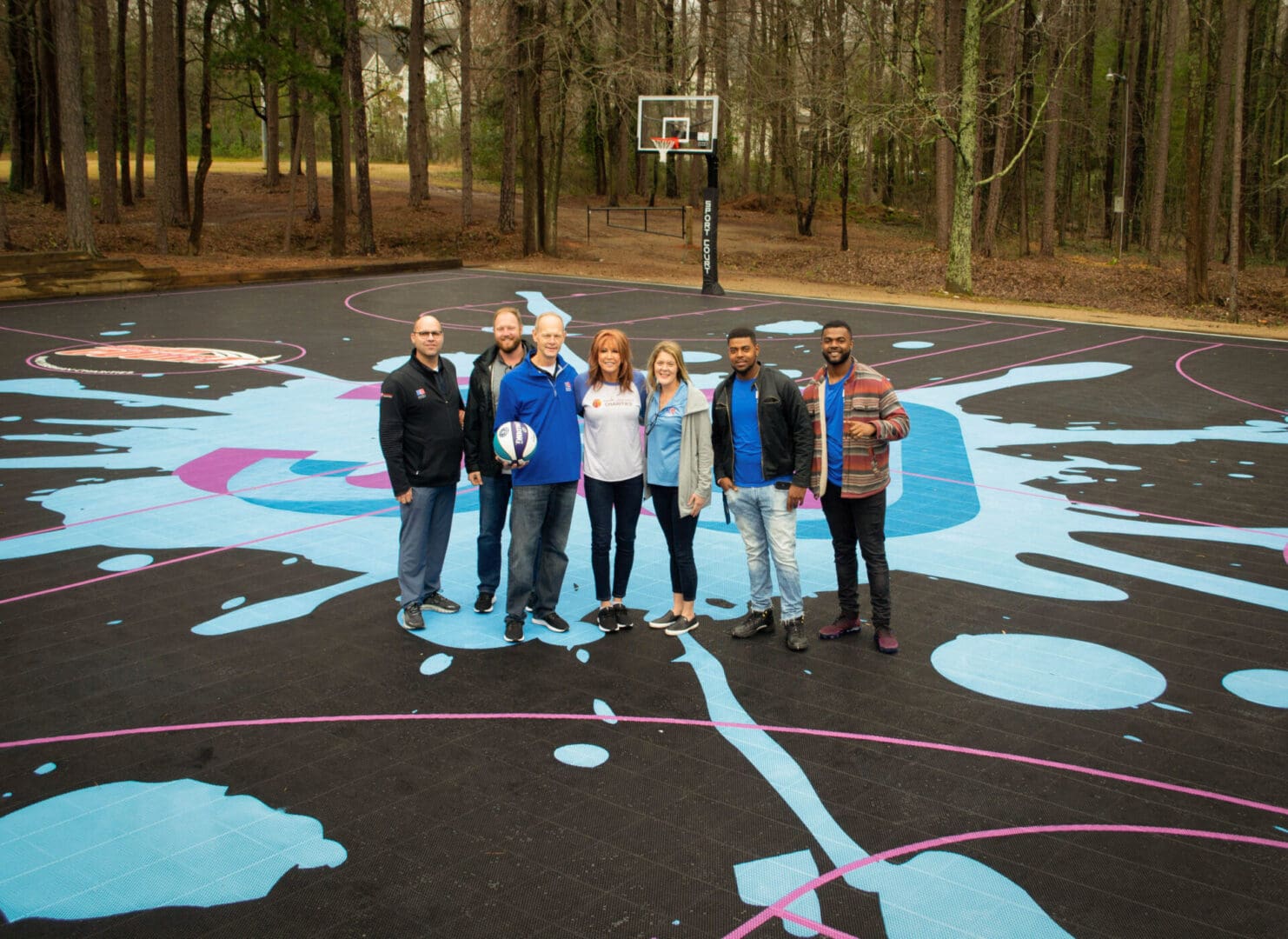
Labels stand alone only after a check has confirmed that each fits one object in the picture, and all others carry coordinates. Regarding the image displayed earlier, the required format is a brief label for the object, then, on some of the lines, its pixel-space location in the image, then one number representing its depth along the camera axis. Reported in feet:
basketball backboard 83.15
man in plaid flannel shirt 20.24
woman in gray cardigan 20.40
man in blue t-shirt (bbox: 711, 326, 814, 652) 20.12
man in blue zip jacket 20.59
